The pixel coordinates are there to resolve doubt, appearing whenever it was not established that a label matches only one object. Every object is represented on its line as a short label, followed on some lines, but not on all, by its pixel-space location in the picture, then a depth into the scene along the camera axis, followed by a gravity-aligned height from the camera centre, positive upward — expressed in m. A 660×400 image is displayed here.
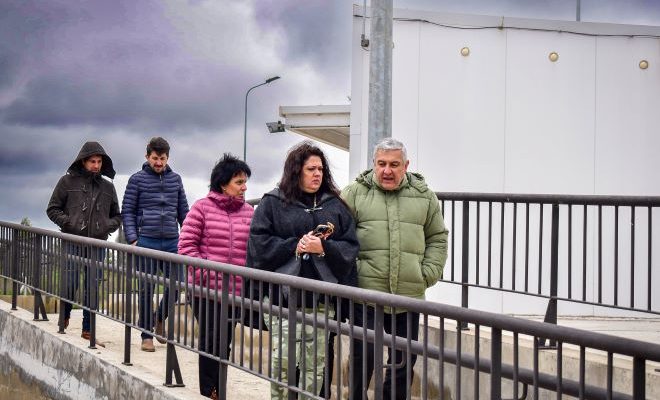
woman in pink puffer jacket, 7.28 -0.18
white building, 12.62 +1.04
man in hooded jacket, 9.49 -0.06
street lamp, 29.97 +2.95
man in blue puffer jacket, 8.91 -0.10
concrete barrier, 7.53 -1.40
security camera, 18.24 +1.17
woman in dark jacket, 6.12 -0.20
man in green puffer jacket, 6.23 -0.19
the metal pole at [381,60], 9.81 +1.21
